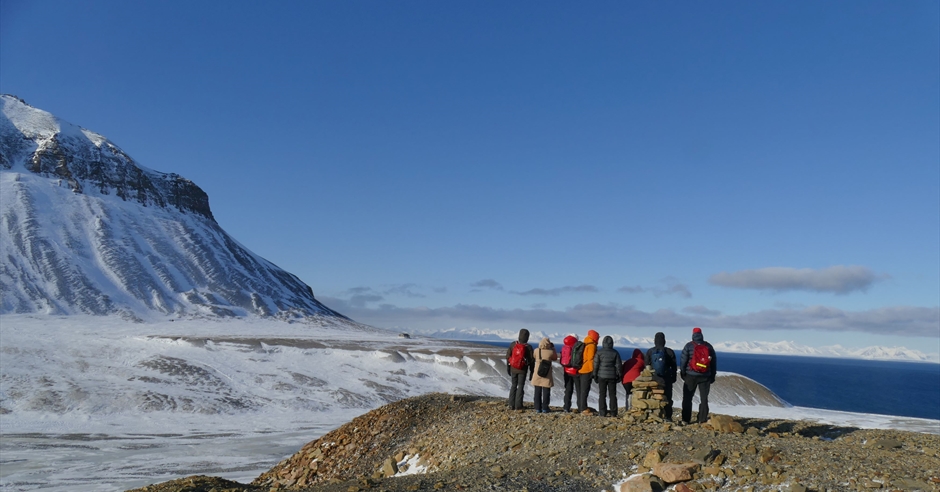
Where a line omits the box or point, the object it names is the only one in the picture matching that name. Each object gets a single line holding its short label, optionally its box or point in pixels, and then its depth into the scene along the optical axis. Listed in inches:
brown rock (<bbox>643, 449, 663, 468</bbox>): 405.1
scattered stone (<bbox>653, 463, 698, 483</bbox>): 372.8
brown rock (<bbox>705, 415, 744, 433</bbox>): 526.3
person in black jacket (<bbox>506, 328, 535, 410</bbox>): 648.4
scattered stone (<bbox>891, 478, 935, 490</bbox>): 340.2
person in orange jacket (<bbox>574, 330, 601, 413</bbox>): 622.8
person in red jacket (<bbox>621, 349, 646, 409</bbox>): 620.4
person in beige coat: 641.6
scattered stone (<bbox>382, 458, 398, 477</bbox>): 556.9
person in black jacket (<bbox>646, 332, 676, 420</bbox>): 579.2
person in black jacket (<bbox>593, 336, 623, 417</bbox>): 595.5
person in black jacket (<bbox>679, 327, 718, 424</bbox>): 572.1
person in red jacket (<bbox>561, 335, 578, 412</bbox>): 639.1
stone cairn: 561.9
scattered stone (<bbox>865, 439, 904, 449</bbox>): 522.6
